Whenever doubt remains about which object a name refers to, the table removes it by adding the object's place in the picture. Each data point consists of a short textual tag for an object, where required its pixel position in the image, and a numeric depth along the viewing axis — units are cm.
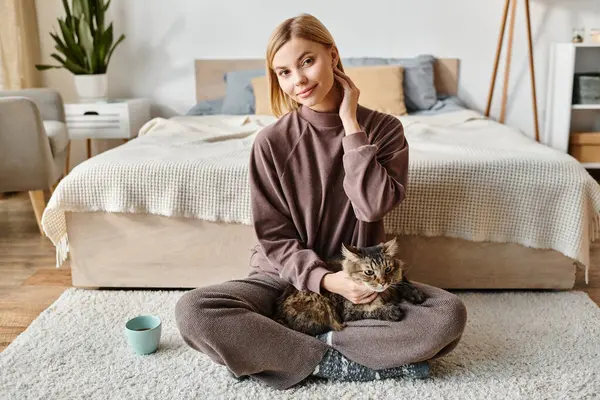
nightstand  339
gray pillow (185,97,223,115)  351
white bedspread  187
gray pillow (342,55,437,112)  341
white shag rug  142
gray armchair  263
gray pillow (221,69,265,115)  339
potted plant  345
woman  138
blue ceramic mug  158
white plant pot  354
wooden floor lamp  344
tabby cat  138
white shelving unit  355
